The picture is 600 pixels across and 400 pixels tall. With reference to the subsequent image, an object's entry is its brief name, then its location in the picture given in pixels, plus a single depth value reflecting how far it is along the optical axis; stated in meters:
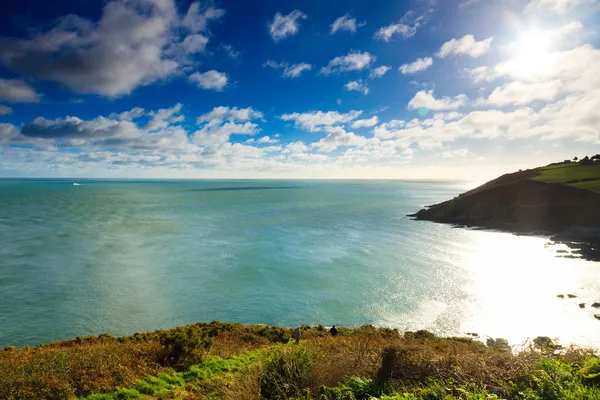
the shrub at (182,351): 14.84
